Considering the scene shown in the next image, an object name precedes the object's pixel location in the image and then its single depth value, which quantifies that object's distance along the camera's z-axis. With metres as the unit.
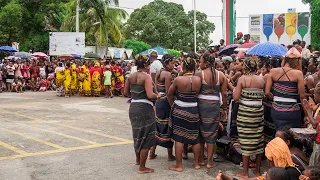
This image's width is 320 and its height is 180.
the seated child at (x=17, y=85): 18.88
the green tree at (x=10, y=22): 30.95
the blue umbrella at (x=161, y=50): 35.26
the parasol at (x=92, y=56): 28.41
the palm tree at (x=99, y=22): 28.66
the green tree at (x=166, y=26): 50.03
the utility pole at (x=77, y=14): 25.59
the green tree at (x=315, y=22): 23.68
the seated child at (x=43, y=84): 20.11
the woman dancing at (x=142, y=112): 5.71
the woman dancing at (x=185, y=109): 5.82
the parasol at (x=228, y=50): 12.18
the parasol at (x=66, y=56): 25.84
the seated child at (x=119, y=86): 17.47
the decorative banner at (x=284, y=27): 26.12
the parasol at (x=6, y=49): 26.29
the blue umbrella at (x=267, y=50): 8.85
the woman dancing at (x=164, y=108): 6.30
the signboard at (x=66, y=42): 25.98
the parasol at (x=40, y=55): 24.78
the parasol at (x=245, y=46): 11.22
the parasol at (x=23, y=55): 25.86
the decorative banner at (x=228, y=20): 21.73
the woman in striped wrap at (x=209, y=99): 5.95
